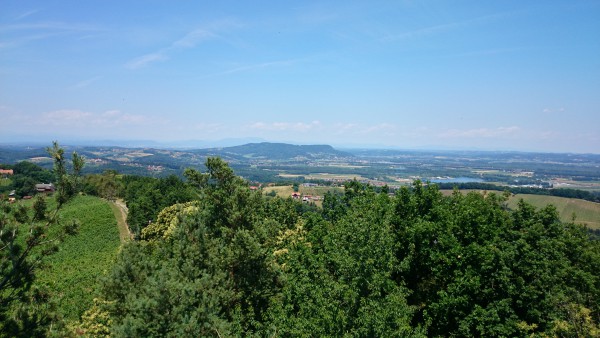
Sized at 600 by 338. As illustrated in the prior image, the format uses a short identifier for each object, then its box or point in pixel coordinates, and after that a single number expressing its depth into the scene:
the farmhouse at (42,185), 98.19
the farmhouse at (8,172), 104.07
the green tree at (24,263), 9.74
